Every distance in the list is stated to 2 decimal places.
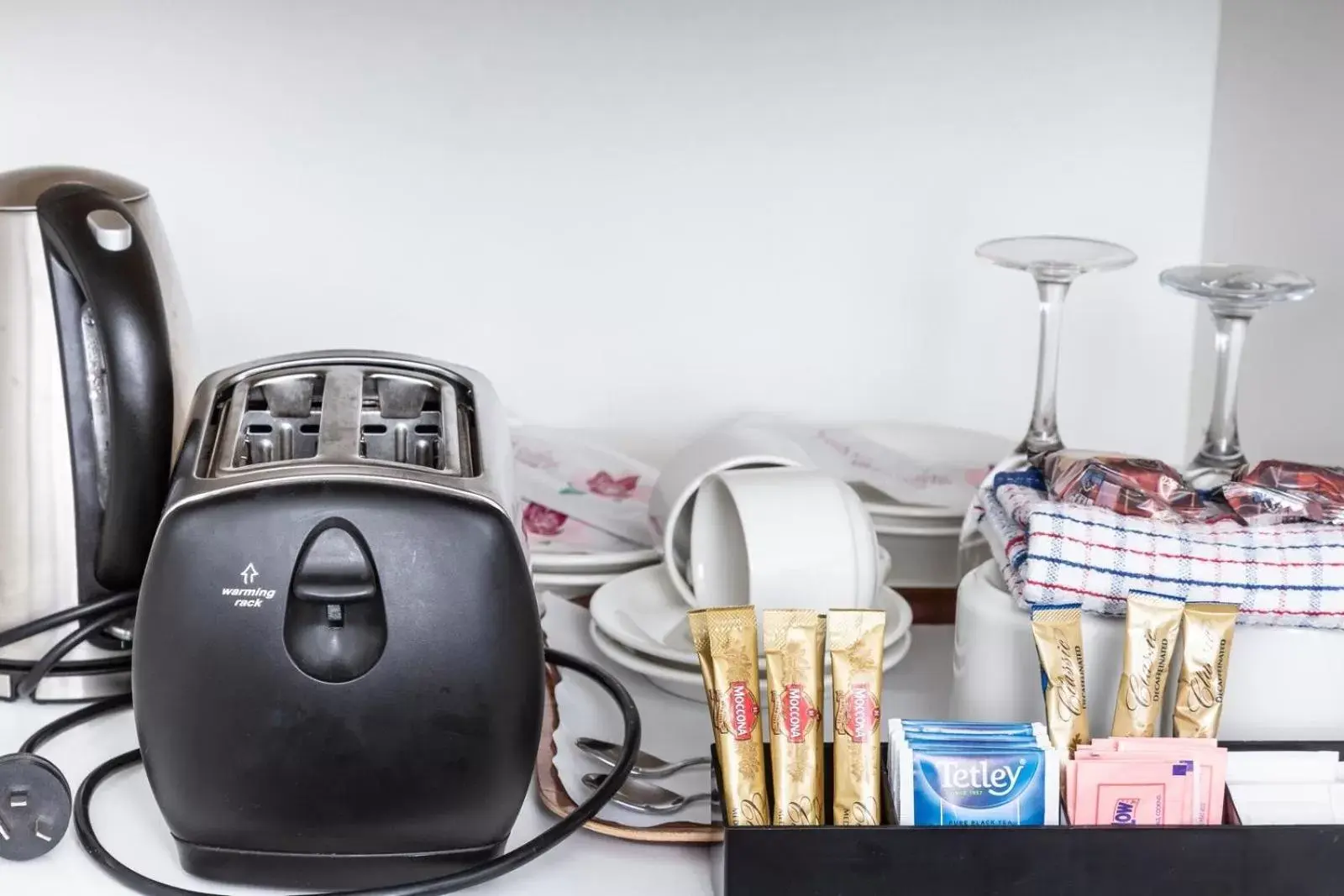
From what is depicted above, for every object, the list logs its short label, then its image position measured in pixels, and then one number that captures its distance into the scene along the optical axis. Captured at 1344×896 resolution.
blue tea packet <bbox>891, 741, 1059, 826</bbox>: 0.66
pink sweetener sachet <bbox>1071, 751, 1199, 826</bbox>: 0.67
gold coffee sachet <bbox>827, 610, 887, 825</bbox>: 0.68
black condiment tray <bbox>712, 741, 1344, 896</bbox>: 0.63
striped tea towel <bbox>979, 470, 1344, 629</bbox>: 0.73
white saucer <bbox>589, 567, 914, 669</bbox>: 0.91
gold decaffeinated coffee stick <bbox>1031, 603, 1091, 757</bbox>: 0.69
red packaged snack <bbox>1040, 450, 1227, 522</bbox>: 0.78
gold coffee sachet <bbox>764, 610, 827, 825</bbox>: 0.69
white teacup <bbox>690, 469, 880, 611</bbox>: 0.87
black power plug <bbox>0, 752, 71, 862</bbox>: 0.70
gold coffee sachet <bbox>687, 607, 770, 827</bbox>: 0.68
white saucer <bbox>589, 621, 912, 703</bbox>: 0.90
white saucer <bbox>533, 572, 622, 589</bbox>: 1.07
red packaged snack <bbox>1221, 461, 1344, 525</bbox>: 0.77
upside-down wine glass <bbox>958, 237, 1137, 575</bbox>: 0.94
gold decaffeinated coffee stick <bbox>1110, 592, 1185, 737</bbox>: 0.70
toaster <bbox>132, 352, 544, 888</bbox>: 0.64
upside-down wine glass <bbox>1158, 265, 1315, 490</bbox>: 0.86
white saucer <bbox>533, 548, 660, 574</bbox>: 1.06
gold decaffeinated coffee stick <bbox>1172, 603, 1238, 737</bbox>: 0.70
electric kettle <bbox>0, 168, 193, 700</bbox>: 0.82
